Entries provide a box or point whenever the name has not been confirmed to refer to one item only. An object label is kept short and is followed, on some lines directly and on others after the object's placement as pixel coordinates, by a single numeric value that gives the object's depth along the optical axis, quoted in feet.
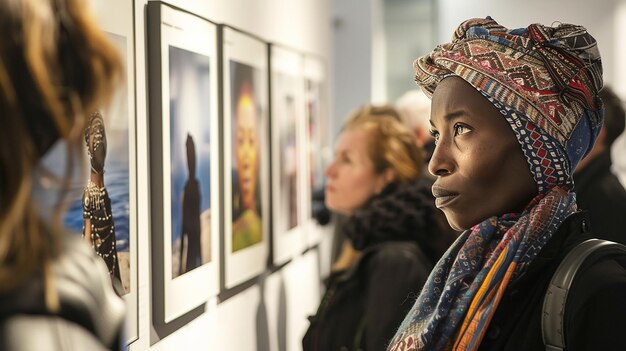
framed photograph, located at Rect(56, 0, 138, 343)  6.49
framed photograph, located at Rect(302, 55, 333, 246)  16.44
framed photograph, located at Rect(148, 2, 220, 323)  8.29
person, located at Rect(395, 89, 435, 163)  17.71
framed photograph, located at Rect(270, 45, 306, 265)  13.53
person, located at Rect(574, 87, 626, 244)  8.69
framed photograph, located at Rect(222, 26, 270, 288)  10.81
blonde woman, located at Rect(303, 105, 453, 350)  10.25
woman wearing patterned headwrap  6.33
